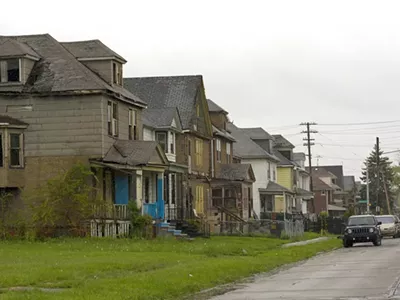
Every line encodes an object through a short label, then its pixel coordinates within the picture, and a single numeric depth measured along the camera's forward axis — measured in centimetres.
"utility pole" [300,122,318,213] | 8838
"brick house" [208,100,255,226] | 6172
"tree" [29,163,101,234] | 3966
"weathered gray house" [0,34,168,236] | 4128
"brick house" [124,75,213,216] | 5484
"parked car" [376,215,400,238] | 6019
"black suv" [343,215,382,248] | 4647
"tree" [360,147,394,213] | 11794
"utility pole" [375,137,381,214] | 8918
